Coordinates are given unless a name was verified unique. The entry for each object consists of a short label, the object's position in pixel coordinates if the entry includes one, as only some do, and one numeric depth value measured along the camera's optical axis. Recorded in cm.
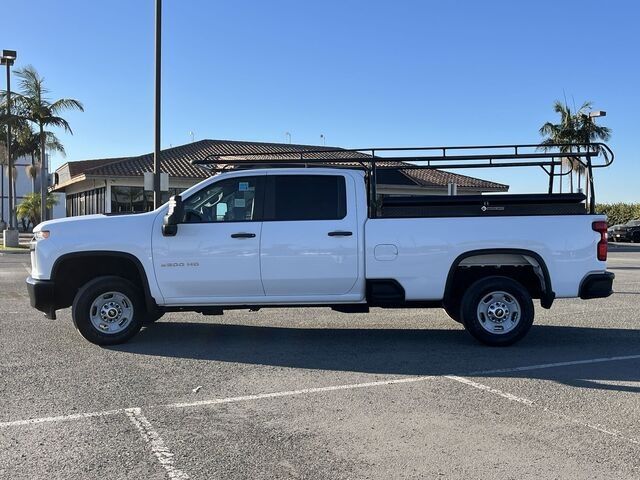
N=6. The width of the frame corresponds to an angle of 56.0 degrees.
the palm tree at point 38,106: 2731
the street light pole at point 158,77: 1516
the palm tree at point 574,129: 3747
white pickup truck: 677
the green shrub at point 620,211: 4400
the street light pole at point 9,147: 2445
